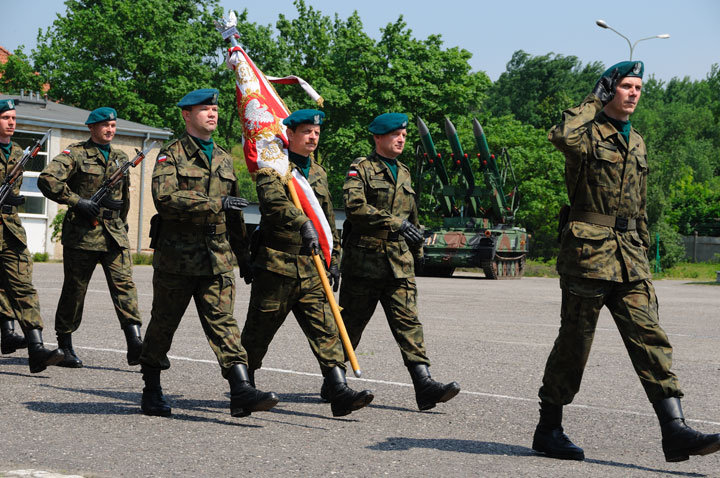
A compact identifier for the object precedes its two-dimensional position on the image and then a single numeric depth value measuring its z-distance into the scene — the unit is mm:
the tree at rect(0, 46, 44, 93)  51031
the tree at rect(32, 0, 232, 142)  49188
